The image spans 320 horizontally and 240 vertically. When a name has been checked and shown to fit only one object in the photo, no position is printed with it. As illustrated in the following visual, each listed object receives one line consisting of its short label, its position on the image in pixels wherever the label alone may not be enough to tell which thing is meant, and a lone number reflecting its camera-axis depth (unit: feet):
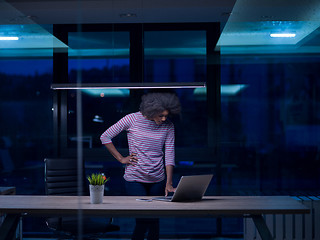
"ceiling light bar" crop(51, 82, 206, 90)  13.55
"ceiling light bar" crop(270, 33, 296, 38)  17.11
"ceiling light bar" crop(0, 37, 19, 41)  16.97
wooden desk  9.68
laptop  10.29
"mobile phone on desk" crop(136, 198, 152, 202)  10.94
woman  12.83
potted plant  10.55
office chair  12.22
